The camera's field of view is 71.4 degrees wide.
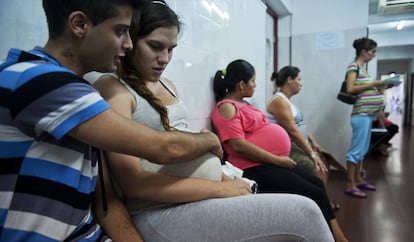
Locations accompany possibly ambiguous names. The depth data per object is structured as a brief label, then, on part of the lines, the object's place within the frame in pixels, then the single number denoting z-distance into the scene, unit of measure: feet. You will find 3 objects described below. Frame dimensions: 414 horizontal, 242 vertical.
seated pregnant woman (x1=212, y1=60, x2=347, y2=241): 5.22
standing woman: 8.67
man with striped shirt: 1.77
